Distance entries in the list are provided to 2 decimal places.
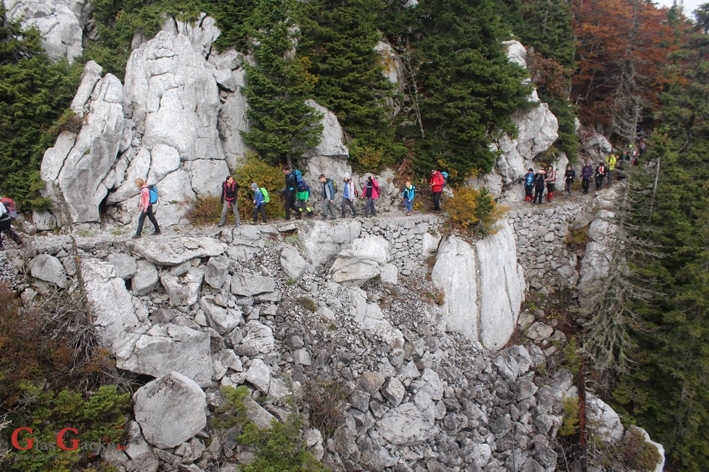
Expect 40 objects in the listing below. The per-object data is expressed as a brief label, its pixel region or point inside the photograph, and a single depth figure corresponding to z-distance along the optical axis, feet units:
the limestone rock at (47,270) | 28.04
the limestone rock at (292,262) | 38.06
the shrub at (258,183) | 44.06
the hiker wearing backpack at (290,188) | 43.09
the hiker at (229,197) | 39.09
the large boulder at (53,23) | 45.29
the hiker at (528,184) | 60.29
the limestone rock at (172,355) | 26.45
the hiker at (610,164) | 63.95
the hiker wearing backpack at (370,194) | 47.15
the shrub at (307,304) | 36.59
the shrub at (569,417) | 38.83
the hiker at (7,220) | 30.02
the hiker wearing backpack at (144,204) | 34.63
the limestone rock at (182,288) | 30.91
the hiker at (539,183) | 58.75
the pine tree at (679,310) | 39.78
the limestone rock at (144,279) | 30.49
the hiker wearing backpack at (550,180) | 61.93
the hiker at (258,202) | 41.24
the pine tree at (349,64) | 50.39
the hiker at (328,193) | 45.42
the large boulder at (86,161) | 39.27
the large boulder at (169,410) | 24.75
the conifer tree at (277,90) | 46.11
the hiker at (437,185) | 48.80
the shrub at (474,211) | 47.14
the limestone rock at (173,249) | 31.35
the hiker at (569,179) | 62.49
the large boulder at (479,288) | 45.57
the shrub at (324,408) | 30.32
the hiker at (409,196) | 50.22
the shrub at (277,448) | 24.99
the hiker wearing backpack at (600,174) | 64.19
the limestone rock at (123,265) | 30.35
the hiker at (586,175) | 62.85
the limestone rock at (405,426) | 32.48
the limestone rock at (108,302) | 27.55
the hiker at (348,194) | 46.29
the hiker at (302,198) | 44.27
